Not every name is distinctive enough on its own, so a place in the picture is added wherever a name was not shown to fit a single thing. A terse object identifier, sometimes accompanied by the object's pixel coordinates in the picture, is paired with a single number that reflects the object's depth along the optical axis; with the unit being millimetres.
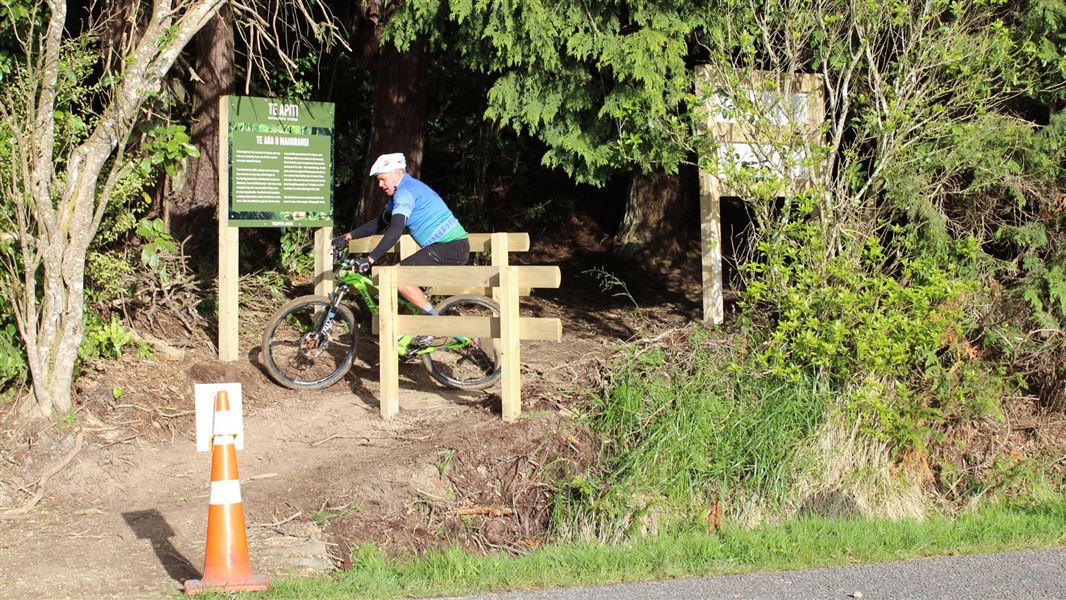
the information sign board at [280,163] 9742
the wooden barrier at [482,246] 9531
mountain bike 9359
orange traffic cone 5660
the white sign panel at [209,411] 5703
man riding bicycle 9188
